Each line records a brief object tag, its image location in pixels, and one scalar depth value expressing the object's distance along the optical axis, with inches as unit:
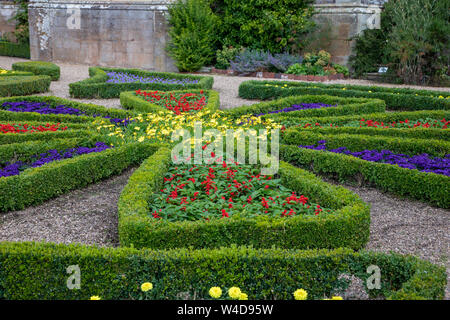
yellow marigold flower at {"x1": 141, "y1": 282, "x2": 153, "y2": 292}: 128.0
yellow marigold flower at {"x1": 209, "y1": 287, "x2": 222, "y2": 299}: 127.3
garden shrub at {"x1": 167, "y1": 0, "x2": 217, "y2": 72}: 734.5
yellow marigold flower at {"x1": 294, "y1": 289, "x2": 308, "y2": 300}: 126.1
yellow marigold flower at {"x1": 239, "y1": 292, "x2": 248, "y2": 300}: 128.2
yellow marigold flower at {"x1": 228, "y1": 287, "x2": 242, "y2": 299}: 127.0
